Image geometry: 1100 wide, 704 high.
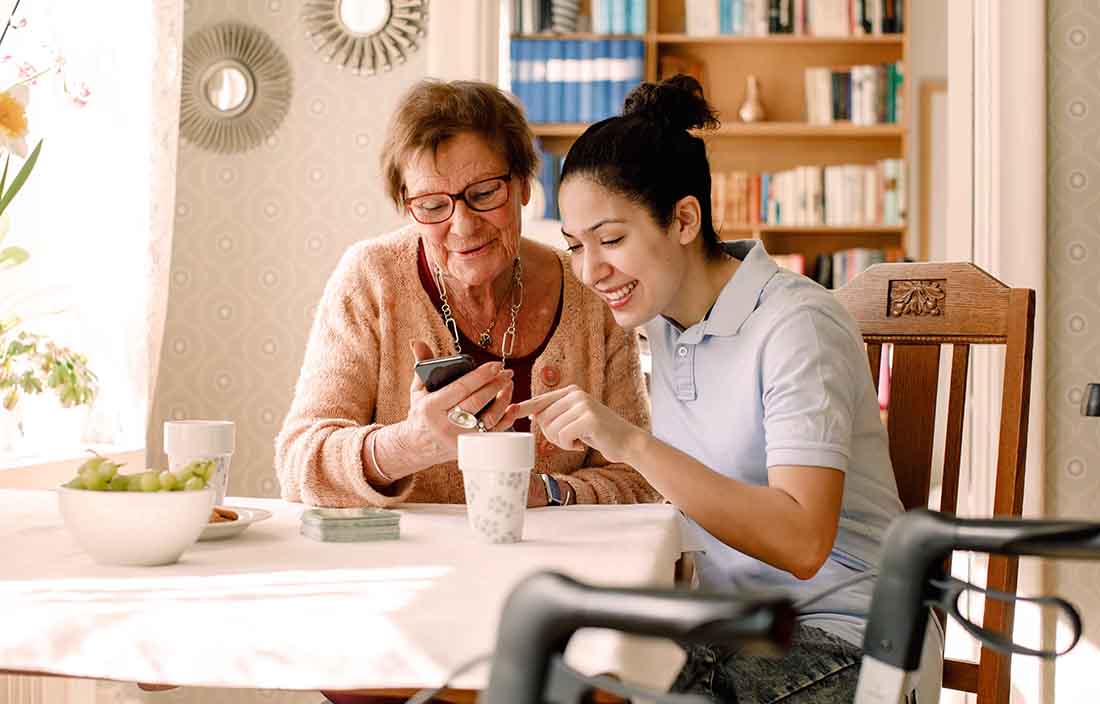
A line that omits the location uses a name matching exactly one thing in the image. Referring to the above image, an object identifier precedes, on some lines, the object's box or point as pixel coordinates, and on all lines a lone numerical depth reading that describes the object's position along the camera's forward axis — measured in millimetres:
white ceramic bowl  1101
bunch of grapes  1143
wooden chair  1666
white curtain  2771
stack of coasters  1313
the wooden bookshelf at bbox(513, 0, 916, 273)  5676
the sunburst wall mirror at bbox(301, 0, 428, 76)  3328
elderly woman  1783
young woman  1380
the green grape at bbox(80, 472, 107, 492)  1144
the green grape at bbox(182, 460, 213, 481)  1181
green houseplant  2297
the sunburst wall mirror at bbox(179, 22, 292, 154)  3387
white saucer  1294
